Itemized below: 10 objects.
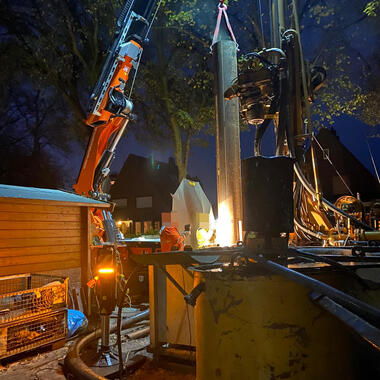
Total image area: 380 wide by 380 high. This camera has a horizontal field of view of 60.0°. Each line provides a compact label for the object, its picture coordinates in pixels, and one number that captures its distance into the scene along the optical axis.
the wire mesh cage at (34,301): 5.60
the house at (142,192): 37.88
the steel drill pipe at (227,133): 6.29
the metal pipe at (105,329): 5.22
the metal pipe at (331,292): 1.42
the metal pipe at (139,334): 5.85
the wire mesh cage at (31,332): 5.24
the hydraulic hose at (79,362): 4.09
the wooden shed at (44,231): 7.50
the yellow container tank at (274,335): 1.78
